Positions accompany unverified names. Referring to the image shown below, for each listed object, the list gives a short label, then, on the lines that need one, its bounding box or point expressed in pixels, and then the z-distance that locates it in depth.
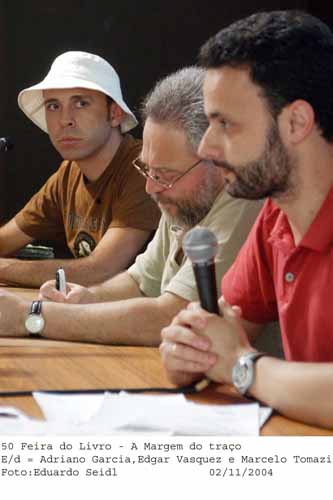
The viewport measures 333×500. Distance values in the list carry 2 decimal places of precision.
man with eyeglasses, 2.60
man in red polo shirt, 2.15
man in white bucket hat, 3.32
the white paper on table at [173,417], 1.94
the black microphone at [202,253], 2.03
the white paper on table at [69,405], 1.99
